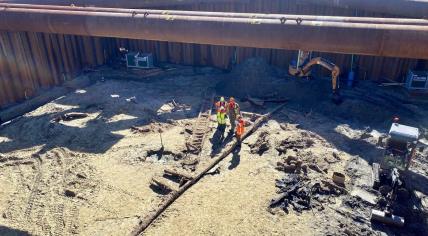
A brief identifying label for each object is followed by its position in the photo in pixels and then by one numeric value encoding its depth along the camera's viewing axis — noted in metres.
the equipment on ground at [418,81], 18.06
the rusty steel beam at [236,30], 13.48
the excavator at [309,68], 17.56
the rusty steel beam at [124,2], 22.28
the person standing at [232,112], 16.06
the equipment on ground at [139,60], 22.44
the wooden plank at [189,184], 11.03
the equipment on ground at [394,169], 11.54
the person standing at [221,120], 15.66
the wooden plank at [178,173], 13.06
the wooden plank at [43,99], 18.37
